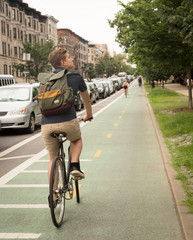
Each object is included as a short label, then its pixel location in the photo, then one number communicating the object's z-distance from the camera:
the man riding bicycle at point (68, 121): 4.26
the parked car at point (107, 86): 42.31
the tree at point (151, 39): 16.83
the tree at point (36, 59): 52.81
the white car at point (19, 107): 13.20
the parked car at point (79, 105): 23.51
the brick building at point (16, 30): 56.66
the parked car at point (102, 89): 37.91
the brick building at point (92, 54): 151.50
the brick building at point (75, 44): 101.38
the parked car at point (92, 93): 29.56
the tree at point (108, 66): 123.50
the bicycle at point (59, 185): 4.11
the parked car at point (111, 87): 46.12
